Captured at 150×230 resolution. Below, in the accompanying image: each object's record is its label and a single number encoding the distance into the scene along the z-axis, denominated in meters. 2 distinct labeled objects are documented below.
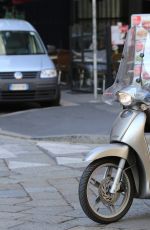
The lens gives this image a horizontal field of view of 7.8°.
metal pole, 24.68
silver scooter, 9.88
